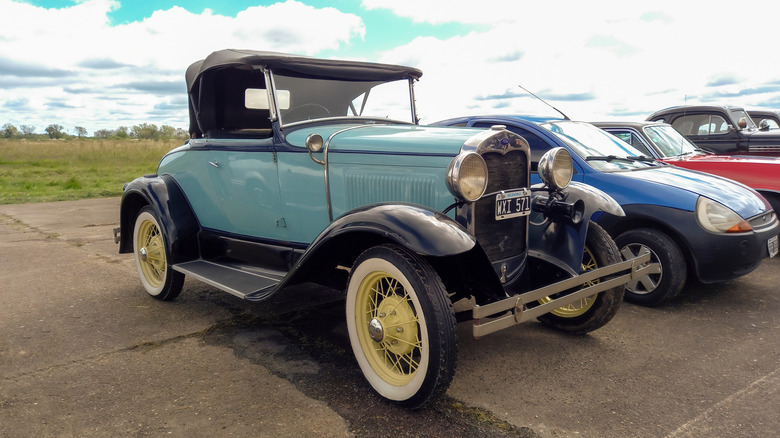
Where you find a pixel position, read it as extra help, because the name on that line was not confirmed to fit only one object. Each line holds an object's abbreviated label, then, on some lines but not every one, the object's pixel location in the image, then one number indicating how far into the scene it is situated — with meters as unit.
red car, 6.00
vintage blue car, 2.74
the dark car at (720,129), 8.59
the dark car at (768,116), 10.83
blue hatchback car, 4.26
